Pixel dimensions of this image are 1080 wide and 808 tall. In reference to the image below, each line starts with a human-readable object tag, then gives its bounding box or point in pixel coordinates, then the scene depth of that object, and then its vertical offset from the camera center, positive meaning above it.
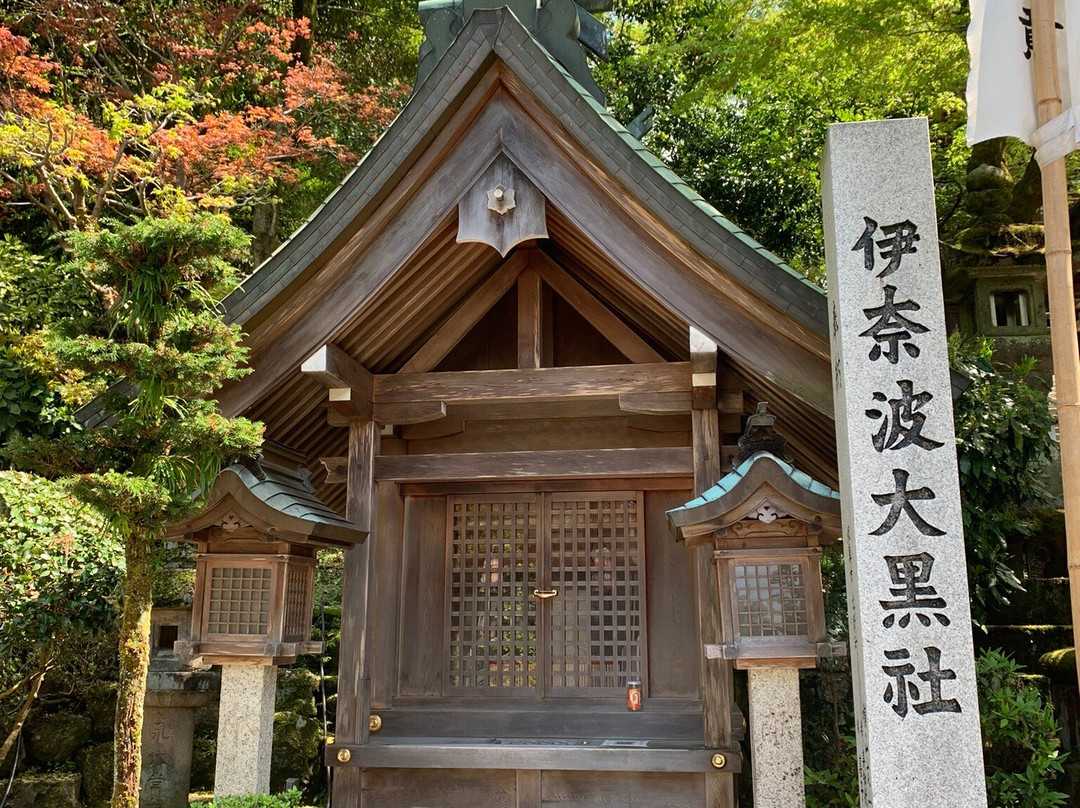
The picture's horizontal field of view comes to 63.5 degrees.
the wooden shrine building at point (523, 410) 5.34 +1.34
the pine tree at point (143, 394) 4.55 +1.10
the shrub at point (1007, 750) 6.47 -1.13
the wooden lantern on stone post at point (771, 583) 4.75 +0.11
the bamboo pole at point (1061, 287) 4.18 +1.53
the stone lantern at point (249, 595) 5.34 +0.02
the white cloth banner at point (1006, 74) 4.62 +2.74
